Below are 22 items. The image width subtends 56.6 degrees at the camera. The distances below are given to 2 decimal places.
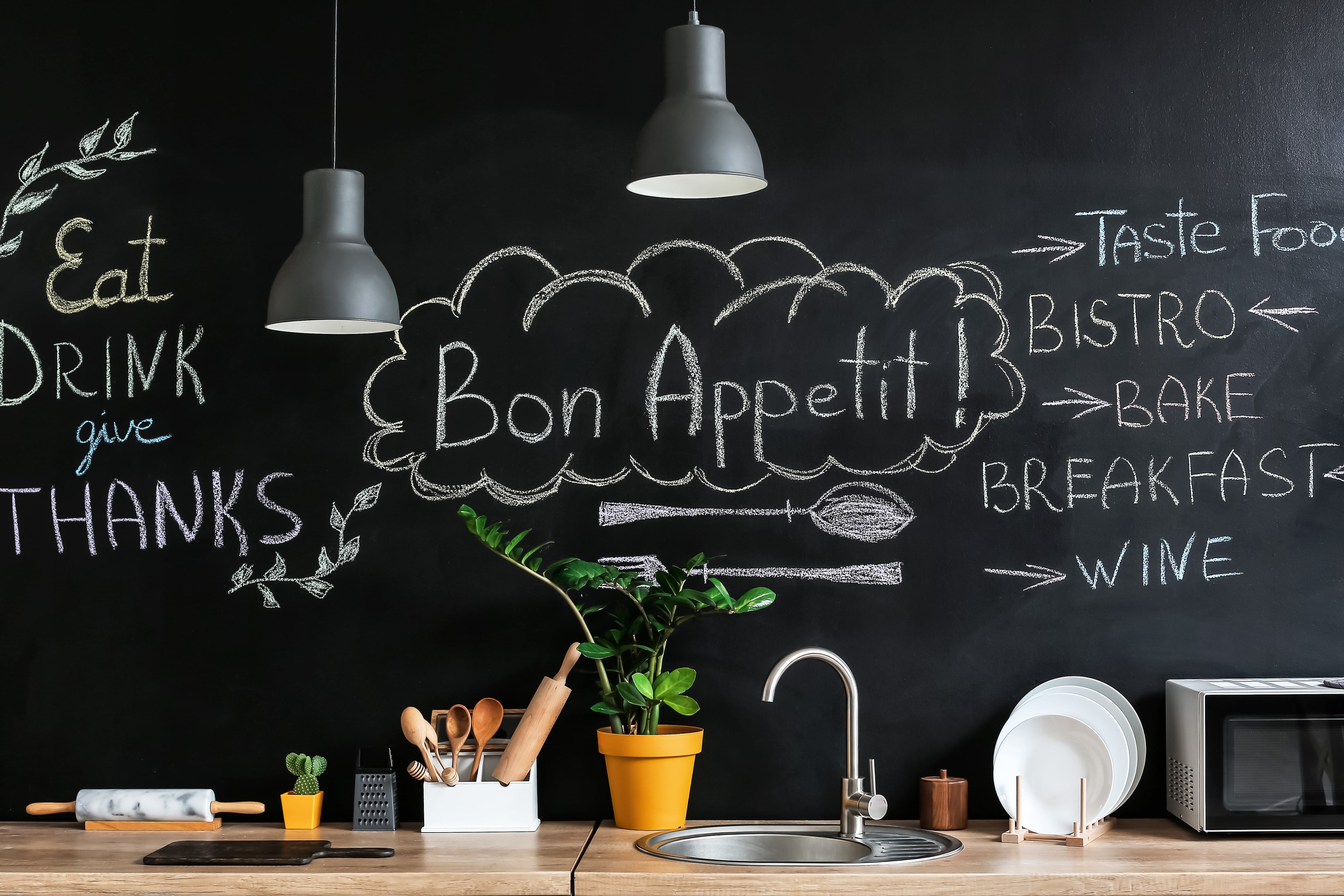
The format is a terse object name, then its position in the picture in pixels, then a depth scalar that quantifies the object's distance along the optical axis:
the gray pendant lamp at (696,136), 1.92
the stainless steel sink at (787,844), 2.33
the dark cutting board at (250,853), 2.17
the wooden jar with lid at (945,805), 2.45
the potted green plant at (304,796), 2.51
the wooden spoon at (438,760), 2.41
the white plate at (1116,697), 2.48
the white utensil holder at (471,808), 2.42
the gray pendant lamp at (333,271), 2.21
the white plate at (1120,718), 2.44
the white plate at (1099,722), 2.39
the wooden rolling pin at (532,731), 2.43
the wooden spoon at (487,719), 2.49
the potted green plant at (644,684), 2.41
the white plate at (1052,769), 2.41
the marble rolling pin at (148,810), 2.50
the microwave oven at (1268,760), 2.30
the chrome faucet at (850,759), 2.36
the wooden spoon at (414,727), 2.42
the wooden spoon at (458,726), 2.46
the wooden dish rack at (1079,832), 2.25
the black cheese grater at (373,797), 2.48
